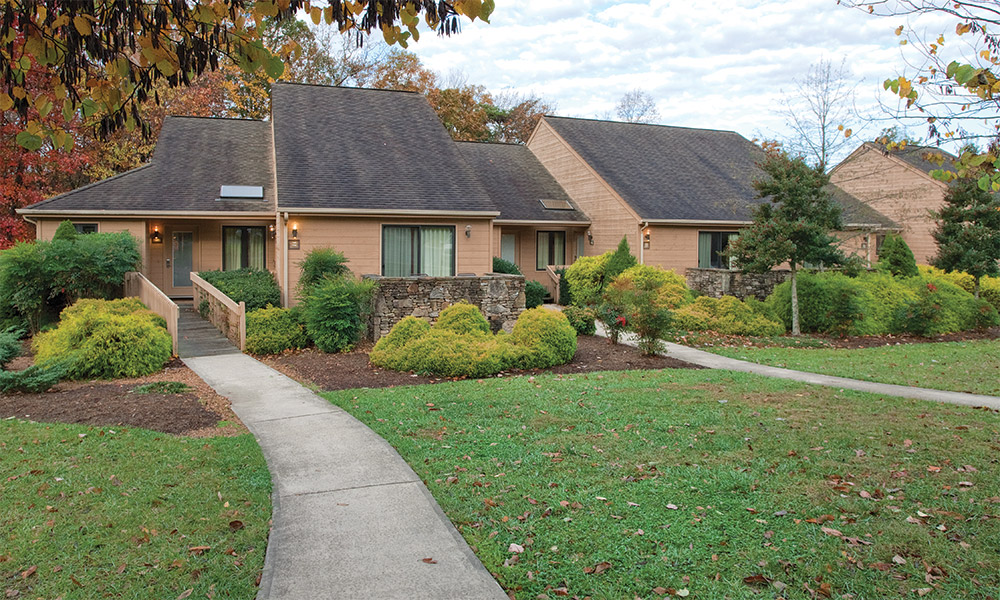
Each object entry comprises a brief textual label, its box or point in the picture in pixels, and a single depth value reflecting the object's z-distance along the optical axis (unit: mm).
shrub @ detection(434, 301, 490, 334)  12266
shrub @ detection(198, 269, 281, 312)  15438
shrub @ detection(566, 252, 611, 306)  19906
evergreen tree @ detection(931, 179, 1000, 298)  19688
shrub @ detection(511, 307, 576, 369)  11680
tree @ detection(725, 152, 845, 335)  16406
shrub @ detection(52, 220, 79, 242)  14805
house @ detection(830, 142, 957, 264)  28391
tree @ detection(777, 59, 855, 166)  20203
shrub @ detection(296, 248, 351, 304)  14941
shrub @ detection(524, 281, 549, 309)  20469
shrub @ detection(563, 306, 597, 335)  15867
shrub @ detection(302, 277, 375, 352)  13234
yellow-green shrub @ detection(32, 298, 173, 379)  10523
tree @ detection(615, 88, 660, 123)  52875
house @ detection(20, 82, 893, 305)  16969
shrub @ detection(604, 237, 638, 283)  19372
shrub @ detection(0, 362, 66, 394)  9266
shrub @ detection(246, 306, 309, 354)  13062
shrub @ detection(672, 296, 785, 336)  16812
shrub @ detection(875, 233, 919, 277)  20828
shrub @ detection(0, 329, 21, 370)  10488
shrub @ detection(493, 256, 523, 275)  19953
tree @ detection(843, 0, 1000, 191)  4502
